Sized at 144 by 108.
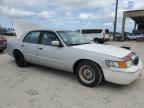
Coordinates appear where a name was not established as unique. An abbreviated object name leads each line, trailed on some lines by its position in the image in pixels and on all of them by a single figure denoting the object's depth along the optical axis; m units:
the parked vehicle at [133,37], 17.60
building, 14.91
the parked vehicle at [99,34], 11.85
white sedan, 2.41
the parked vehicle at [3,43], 6.14
